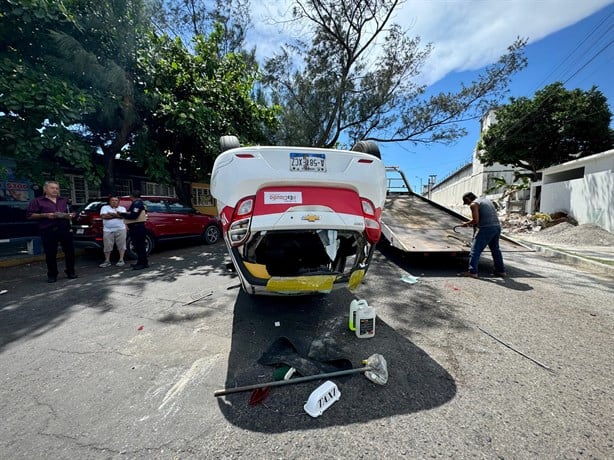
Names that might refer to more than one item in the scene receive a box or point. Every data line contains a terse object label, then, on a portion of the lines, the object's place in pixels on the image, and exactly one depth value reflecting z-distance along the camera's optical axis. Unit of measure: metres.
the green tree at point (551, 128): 15.64
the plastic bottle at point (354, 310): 2.74
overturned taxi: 2.40
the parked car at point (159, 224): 6.09
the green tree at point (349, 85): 12.01
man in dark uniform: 5.61
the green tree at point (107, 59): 6.22
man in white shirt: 5.65
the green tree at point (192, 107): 8.16
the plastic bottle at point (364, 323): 2.68
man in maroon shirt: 4.52
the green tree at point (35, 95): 5.18
